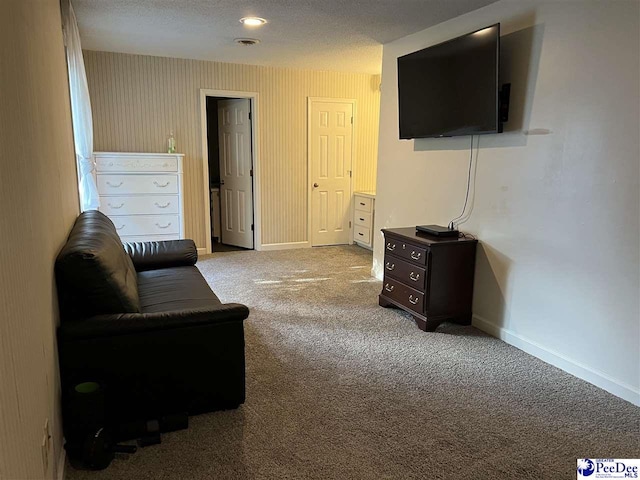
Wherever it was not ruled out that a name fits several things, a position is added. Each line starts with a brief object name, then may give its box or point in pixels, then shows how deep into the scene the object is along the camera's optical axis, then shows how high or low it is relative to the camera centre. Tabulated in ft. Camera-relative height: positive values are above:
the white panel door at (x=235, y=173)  19.62 -0.89
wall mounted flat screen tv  10.04 +1.57
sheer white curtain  10.95 +0.97
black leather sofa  6.54 -2.79
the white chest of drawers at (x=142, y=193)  16.31 -1.49
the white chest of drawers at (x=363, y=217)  19.65 -2.76
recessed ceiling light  11.97 +3.37
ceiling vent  14.21 +3.36
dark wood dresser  11.10 -2.97
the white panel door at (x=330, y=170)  19.95 -0.74
